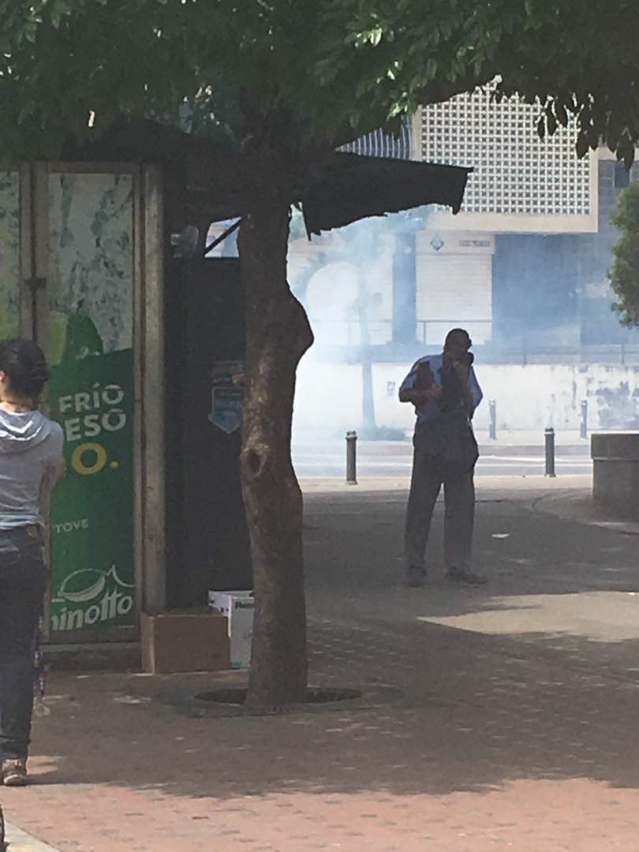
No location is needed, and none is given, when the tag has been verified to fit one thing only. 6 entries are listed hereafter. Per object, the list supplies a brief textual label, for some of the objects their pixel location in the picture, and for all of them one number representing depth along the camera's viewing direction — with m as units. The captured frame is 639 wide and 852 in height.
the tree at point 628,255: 28.81
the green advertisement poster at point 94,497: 11.75
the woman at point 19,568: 8.52
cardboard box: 11.61
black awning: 13.73
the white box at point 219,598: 11.84
